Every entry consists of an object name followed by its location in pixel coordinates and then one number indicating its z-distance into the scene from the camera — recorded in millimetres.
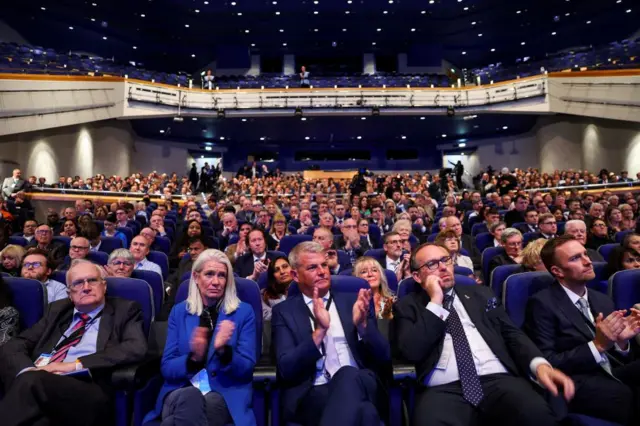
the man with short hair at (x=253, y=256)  3645
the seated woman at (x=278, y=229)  4964
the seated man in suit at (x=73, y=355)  1712
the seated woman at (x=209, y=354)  1750
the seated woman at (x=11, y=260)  3191
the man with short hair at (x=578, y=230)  3330
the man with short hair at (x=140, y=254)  3621
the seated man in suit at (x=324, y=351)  1688
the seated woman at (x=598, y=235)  4383
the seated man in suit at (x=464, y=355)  1703
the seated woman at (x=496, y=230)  4250
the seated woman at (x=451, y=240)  3231
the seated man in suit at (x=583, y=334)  1738
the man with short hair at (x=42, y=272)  2797
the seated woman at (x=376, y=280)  2549
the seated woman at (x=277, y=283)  2795
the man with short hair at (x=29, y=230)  5064
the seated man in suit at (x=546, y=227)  4223
